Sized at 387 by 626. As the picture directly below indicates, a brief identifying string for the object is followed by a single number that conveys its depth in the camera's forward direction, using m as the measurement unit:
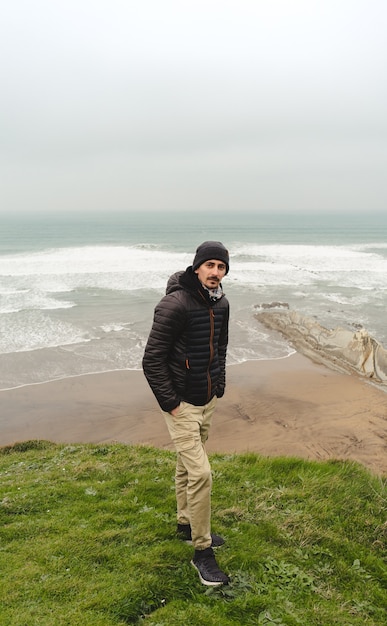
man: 3.49
